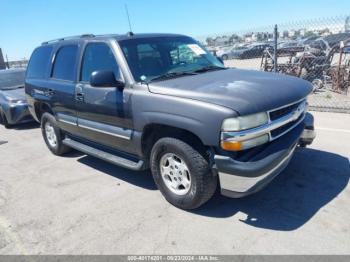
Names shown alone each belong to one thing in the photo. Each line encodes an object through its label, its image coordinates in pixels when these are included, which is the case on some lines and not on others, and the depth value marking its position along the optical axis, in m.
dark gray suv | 3.11
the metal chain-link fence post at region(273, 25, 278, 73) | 8.60
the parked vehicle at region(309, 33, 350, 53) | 12.90
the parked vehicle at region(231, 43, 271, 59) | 28.86
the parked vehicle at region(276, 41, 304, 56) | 12.39
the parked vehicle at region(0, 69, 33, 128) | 8.52
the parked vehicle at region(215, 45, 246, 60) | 32.83
